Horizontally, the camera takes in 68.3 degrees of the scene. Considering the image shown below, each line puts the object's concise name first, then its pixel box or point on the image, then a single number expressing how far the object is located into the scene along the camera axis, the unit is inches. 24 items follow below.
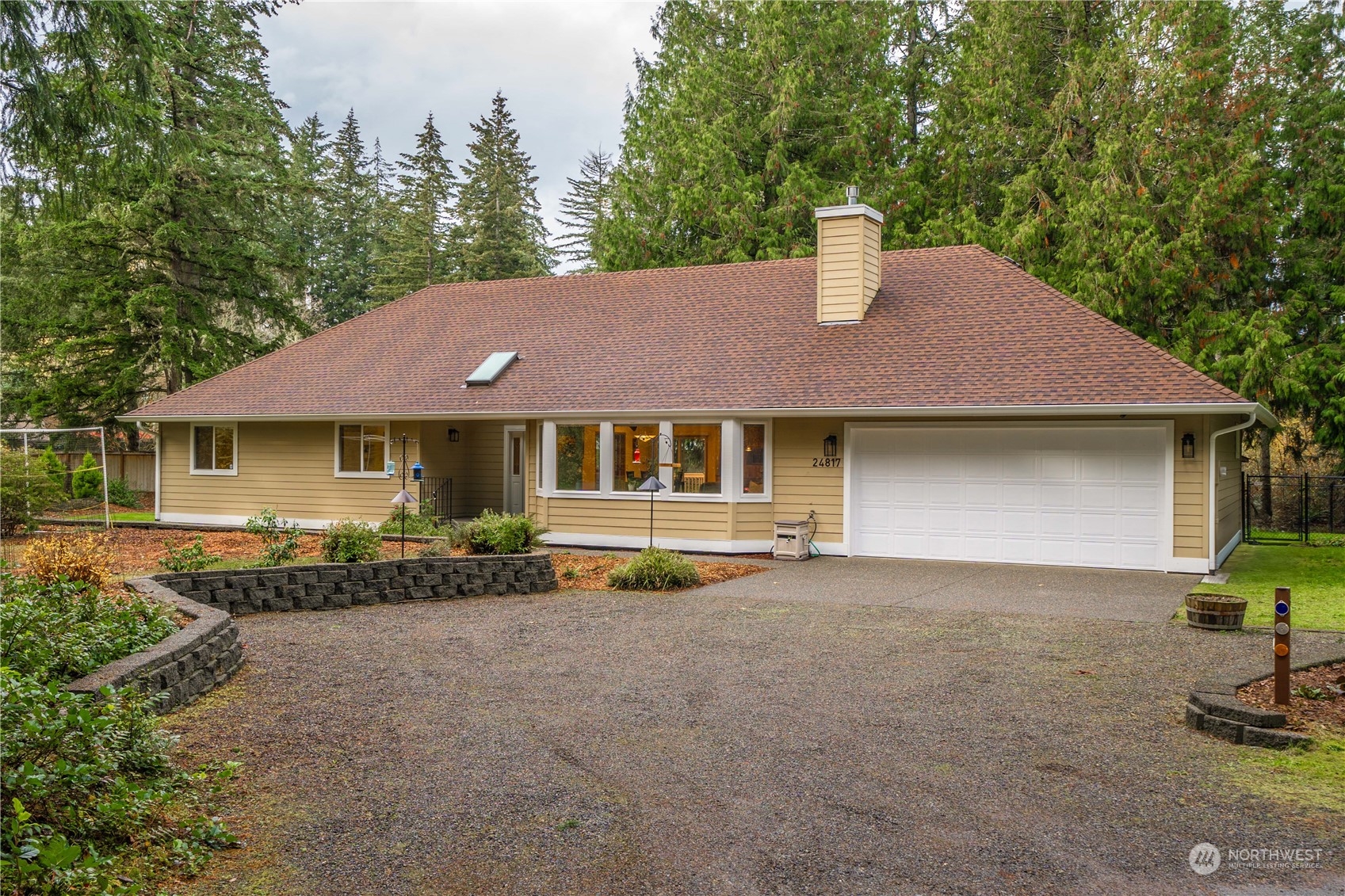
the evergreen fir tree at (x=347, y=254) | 1683.1
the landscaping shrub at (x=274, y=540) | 436.1
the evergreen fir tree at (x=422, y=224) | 1482.5
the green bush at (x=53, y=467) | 717.6
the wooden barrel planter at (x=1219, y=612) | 347.3
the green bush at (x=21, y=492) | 636.7
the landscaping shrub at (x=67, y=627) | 215.3
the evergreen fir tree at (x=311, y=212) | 1606.7
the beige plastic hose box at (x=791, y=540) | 571.2
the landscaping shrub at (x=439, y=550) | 480.4
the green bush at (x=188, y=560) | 426.0
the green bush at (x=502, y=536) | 478.3
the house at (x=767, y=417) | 520.4
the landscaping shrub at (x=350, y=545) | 426.0
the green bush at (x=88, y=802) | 132.7
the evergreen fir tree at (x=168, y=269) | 937.5
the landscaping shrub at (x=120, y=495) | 931.6
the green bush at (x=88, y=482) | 948.0
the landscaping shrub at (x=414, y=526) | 616.7
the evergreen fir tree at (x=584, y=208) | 1624.0
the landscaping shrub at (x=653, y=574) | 458.0
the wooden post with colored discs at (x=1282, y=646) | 234.5
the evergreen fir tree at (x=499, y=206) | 1461.6
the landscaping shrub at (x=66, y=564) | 323.3
